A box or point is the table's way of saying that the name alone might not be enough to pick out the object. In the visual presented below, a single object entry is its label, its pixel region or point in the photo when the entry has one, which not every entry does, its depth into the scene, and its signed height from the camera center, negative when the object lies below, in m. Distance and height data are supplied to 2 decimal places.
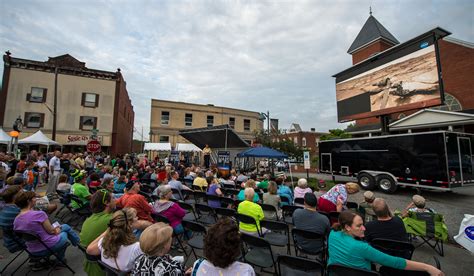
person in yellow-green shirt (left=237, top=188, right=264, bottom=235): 3.86 -1.06
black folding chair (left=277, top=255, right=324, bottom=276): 2.09 -1.09
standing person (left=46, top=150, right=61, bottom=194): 8.47 -0.77
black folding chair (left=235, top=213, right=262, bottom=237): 3.71 -1.15
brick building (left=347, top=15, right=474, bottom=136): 16.81 +7.70
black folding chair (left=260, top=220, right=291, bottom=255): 3.46 -1.48
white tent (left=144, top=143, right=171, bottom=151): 21.30 +0.82
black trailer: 8.45 -0.22
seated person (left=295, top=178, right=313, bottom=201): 5.94 -0.96
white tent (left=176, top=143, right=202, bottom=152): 20.92 +0.62
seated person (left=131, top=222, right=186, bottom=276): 1.79 -0.88
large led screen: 9.74 +3.78
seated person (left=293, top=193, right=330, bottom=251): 3.28 -1.04
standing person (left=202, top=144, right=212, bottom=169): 17.49 -0.22
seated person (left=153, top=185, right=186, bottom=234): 3.80 -0.99
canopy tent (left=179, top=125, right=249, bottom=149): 15.47 +1.40
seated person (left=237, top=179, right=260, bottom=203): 5.35 -0.97
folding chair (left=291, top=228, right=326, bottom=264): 3.11 -1.31
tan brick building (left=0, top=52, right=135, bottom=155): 19.14 +5.10
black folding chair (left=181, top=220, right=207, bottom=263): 3.19 -1.16
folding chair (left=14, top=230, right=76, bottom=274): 2.83 -1.29
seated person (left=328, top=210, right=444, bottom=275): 2.10 -1.02
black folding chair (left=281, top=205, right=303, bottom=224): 4.74 -1.35
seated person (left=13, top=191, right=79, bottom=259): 2.96 -1.02
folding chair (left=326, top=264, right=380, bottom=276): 1.86 -1.05
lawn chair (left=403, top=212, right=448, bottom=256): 4.19 -1.43
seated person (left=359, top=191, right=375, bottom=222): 4.63 -1.16
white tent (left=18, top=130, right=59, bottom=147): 13.60 +0.89
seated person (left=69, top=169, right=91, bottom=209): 5.04 -0.93
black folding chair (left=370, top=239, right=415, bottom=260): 2.60 -1.15
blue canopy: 11.22 +0.09
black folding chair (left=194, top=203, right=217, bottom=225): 4.45 -1.52
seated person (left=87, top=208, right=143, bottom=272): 2.10 -0.92
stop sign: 9.34 +0.35
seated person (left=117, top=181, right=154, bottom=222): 3.88 -0.93
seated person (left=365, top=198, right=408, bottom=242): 3.00 -1.01
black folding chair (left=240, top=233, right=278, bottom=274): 2.77 -1.49
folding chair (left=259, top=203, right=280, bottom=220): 4.61 -1.25
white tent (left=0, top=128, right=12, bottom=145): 13.06 +0.96
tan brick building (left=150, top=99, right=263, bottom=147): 29.00 +5.22
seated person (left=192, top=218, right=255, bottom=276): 1.70 -0.81
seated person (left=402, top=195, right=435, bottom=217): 4.43 -1.04
